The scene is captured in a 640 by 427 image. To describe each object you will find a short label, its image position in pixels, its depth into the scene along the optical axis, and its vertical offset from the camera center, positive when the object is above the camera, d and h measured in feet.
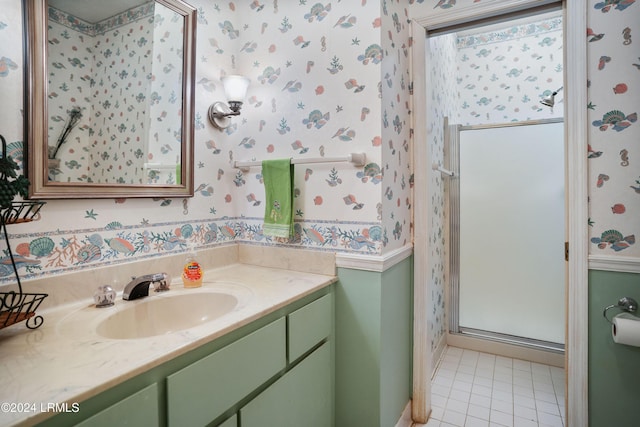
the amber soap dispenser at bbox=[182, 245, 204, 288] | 4.46 -0.86
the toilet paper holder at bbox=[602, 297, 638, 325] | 4.61 -1.31
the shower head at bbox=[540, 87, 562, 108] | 7.93 +2.53
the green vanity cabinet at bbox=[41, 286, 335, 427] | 2.35 -1.53
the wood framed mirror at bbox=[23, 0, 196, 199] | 3.43 +1.35
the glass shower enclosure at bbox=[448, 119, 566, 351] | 8.20 -0.58
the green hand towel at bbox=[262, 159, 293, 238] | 5.17 +0.20
